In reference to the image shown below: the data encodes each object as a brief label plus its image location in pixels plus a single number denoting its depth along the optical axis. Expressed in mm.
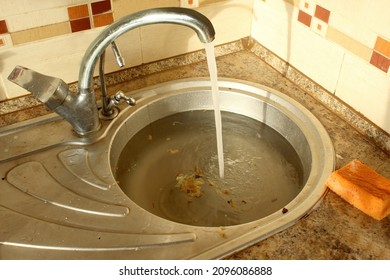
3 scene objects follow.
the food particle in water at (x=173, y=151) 1084
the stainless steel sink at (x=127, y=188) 752
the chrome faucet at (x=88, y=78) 794
